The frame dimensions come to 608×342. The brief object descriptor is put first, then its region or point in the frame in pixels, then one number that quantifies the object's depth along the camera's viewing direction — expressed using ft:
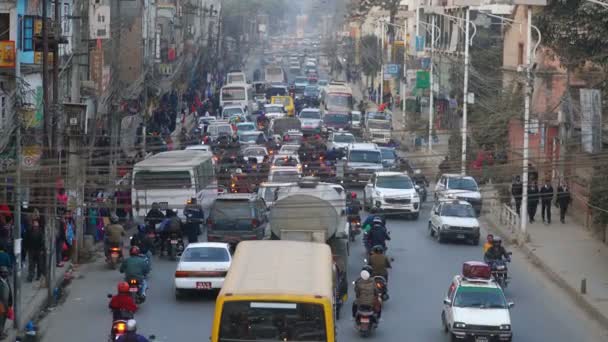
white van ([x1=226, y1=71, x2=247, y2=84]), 309.63
